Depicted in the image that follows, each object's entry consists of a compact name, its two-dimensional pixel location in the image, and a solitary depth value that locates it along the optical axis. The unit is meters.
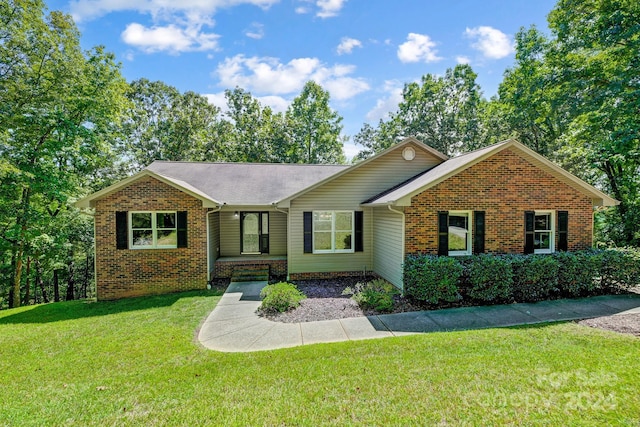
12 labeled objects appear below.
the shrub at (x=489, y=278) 8.07
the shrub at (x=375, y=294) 7.86
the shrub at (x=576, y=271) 8.58
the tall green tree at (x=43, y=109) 11.98
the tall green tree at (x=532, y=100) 14.54
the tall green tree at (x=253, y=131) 27.30
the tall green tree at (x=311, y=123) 29.22
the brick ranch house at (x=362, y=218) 9.01
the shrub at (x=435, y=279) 7.93
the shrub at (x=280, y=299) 7.95
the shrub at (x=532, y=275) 8.30
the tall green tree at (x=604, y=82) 10.93
